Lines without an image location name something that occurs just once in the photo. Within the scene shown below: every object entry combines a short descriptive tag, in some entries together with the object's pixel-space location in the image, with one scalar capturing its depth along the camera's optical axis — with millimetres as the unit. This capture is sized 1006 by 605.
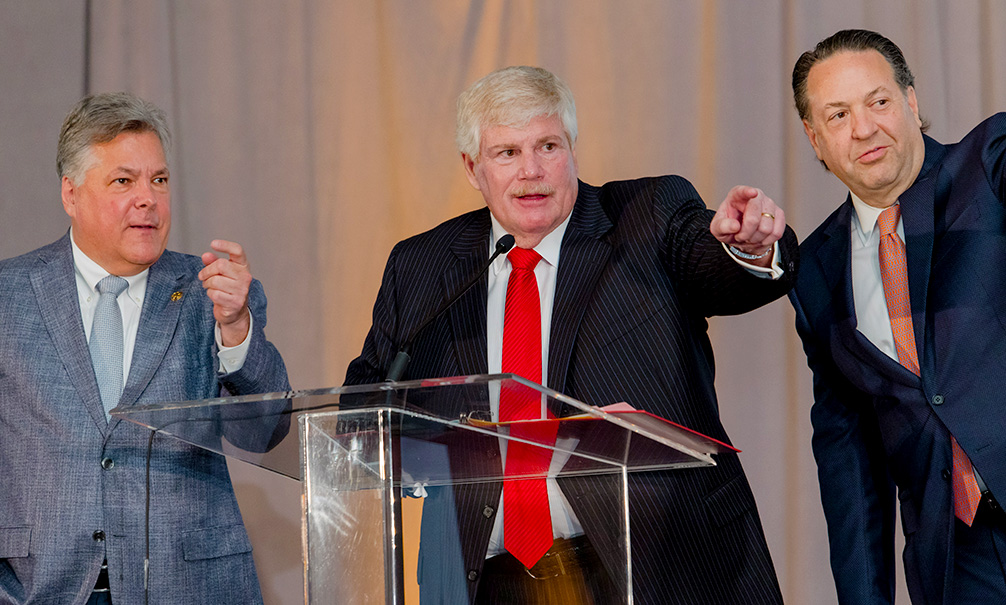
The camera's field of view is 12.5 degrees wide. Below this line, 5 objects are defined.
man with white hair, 5732
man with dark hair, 6086
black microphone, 5808
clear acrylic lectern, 5567
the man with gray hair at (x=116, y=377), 6018
